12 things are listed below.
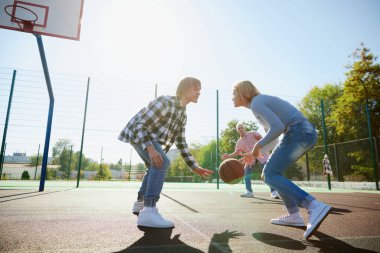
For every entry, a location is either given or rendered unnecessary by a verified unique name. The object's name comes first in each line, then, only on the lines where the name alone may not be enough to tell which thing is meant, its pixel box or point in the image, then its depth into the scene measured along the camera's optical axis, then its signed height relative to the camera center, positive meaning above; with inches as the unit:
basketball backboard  239.8 +151.2
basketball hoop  236.7 +141.6
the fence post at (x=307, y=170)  602.8 +0.3
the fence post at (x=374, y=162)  367.9 +13.5
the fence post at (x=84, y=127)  330.0 +52.8
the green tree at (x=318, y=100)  1124.5 +327.1
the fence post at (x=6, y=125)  295.8 +49.1
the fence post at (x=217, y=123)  371.2 +68.8
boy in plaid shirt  100.5 +14.9
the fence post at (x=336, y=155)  553.0 +36.6
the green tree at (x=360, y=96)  703.7 +212.4
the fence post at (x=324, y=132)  397.8 +63.0
